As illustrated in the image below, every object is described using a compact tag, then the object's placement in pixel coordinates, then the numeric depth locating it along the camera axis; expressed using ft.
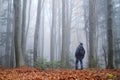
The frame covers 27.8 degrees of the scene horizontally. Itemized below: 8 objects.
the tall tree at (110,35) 43.91
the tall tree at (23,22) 68.37
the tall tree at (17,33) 47.19
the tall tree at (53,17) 99.95
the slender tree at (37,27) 75.01
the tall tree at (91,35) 51.96
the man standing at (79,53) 50.11
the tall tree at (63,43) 63.93
